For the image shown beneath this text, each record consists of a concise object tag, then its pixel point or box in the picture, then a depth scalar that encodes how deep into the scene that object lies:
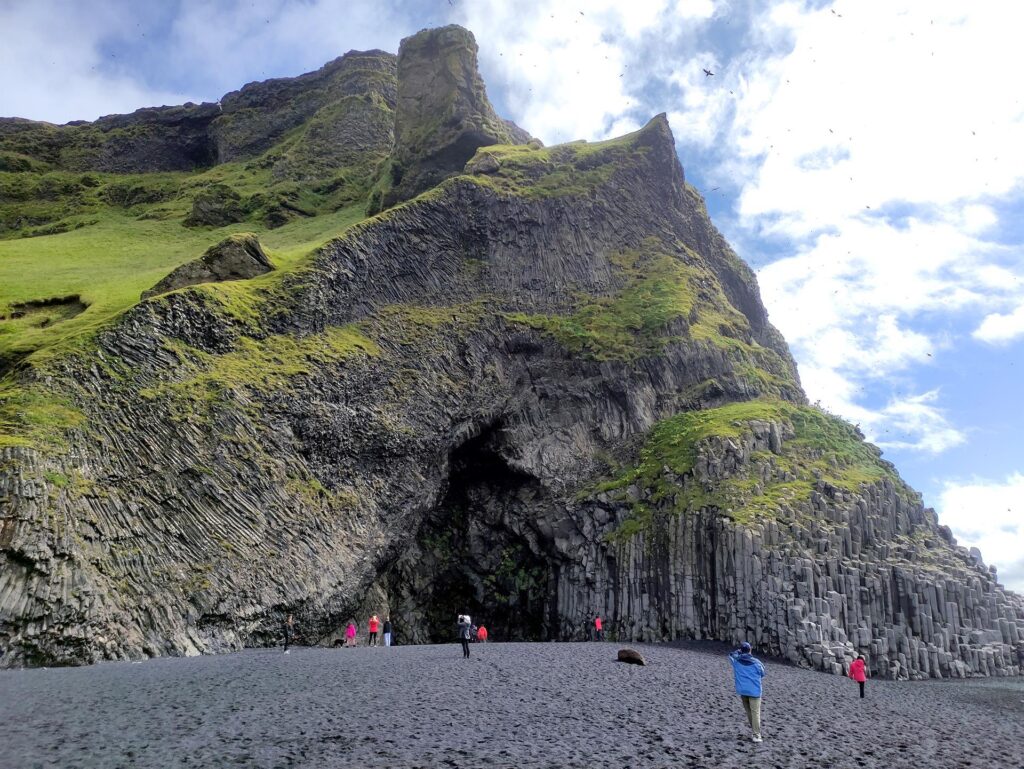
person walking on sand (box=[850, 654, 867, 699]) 21.97
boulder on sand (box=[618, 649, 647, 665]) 25.89
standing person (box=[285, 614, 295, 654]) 28.34
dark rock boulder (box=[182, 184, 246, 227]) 76.69
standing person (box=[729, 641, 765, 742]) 14.30
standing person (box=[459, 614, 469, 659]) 25.83
